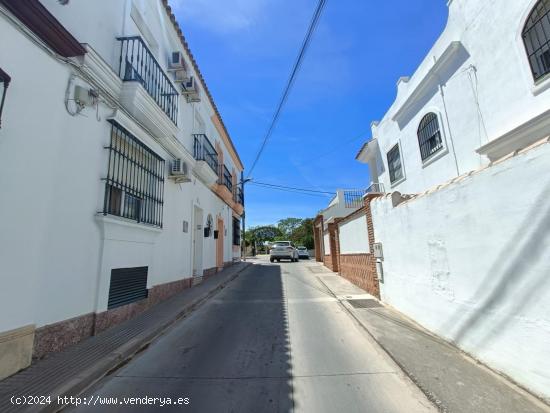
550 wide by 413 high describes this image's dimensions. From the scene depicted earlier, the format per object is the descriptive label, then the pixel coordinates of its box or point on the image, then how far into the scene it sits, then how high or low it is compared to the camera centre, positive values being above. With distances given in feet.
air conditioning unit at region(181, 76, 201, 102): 31.83 +18.66
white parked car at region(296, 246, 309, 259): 110.01 +3.63
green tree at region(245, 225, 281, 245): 209.05 +21.95
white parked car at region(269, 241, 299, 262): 82.64 +3.32
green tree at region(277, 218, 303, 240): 202.28 +25.76
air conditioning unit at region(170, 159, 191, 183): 26.91 +8.61
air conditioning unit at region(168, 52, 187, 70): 29.25 +19.70
